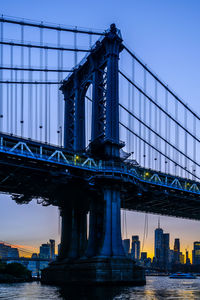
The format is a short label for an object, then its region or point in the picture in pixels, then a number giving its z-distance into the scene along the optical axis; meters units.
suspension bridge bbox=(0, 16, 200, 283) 71.62
